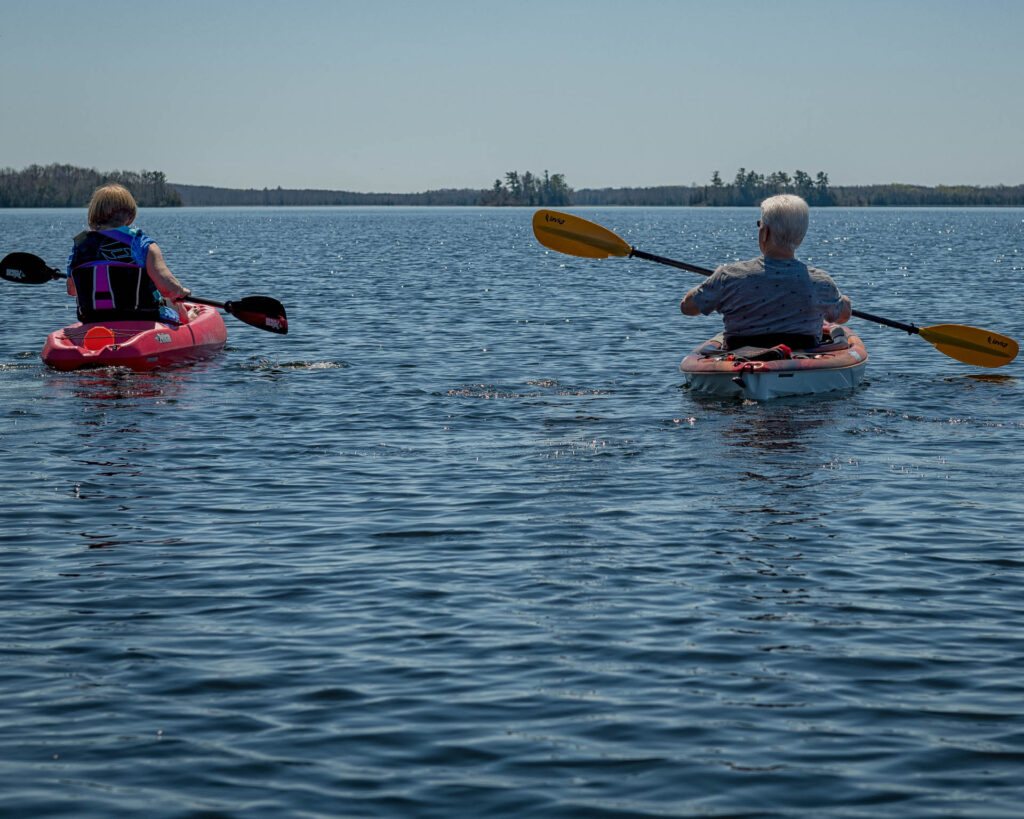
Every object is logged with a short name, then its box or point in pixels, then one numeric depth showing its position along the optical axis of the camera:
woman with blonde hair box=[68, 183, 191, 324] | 13.87
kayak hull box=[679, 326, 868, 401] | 12.05
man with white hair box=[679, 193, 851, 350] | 11.65
